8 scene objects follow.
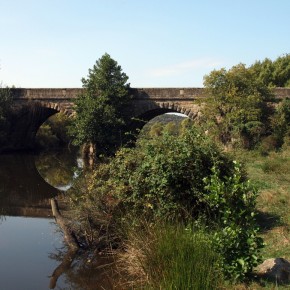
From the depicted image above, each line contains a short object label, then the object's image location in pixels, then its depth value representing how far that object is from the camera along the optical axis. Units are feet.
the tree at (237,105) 75.97
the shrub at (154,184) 27.53
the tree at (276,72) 128.57
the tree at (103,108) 86.53
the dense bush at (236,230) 18.52
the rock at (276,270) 19.06
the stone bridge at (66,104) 93.91
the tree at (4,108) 109.71
